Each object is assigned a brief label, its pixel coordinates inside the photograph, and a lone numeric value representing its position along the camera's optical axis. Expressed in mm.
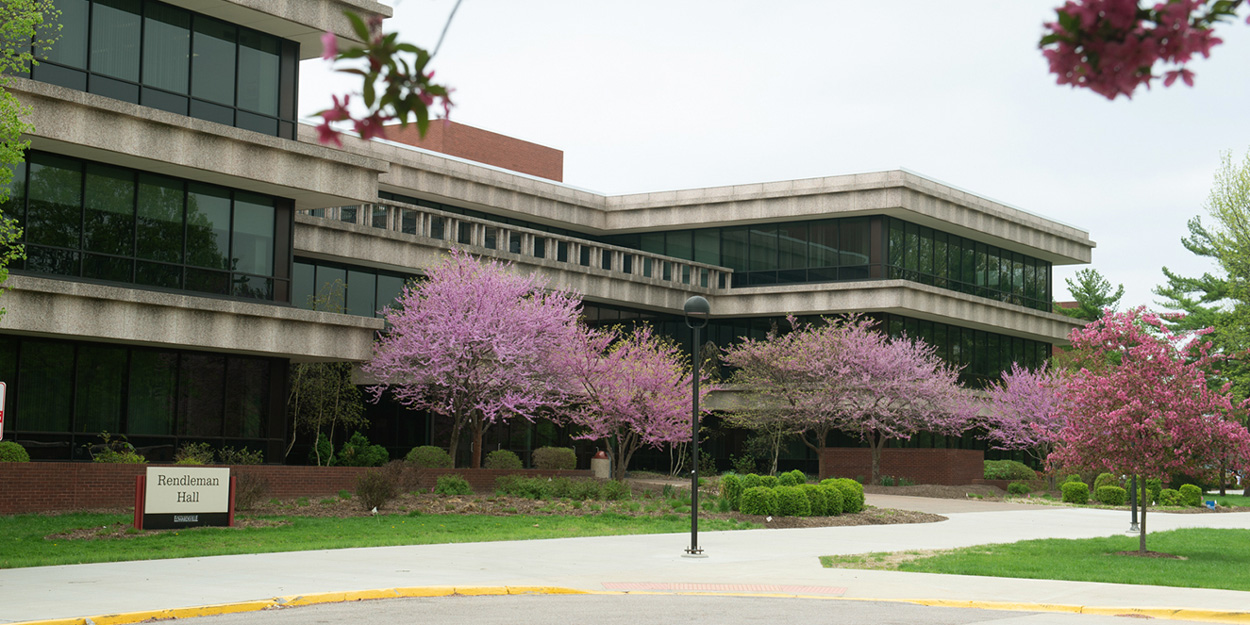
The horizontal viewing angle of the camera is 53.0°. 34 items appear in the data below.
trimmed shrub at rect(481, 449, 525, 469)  36469
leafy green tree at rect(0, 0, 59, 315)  17422
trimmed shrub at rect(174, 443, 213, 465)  28917
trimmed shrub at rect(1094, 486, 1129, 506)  38531
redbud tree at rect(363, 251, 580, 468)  33750
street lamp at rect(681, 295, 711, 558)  19047
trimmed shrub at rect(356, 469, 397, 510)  26016
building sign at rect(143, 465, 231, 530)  21094
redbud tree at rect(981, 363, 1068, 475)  48312
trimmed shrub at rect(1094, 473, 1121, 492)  39775
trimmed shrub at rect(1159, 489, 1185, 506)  38719
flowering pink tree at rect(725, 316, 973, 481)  42969
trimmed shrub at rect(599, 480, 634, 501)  30688
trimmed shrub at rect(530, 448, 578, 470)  39656
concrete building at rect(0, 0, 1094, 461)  27562
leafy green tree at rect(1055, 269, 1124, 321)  70250
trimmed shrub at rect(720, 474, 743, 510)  28672
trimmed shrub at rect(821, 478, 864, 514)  29047
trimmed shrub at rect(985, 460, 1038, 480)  48500
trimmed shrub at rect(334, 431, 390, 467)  35422
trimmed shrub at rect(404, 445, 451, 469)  33781
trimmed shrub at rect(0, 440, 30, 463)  25125
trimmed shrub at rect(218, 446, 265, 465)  30453
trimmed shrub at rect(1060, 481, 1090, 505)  39344
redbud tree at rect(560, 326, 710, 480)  34156
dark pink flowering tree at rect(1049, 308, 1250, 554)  19906
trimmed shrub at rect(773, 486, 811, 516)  27297
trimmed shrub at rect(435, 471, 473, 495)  30297
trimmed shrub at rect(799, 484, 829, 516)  27984
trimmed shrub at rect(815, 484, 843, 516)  28281
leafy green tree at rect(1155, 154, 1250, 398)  60938
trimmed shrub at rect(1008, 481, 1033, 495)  44562
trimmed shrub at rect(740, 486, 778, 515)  27281
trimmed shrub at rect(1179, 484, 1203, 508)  39062
